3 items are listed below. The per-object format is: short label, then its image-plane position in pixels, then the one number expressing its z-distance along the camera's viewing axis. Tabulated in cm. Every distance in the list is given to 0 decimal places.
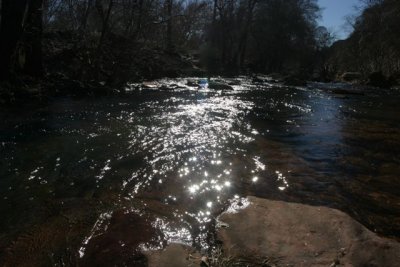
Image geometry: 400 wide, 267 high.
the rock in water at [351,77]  2698
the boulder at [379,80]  2128
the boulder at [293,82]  2112
